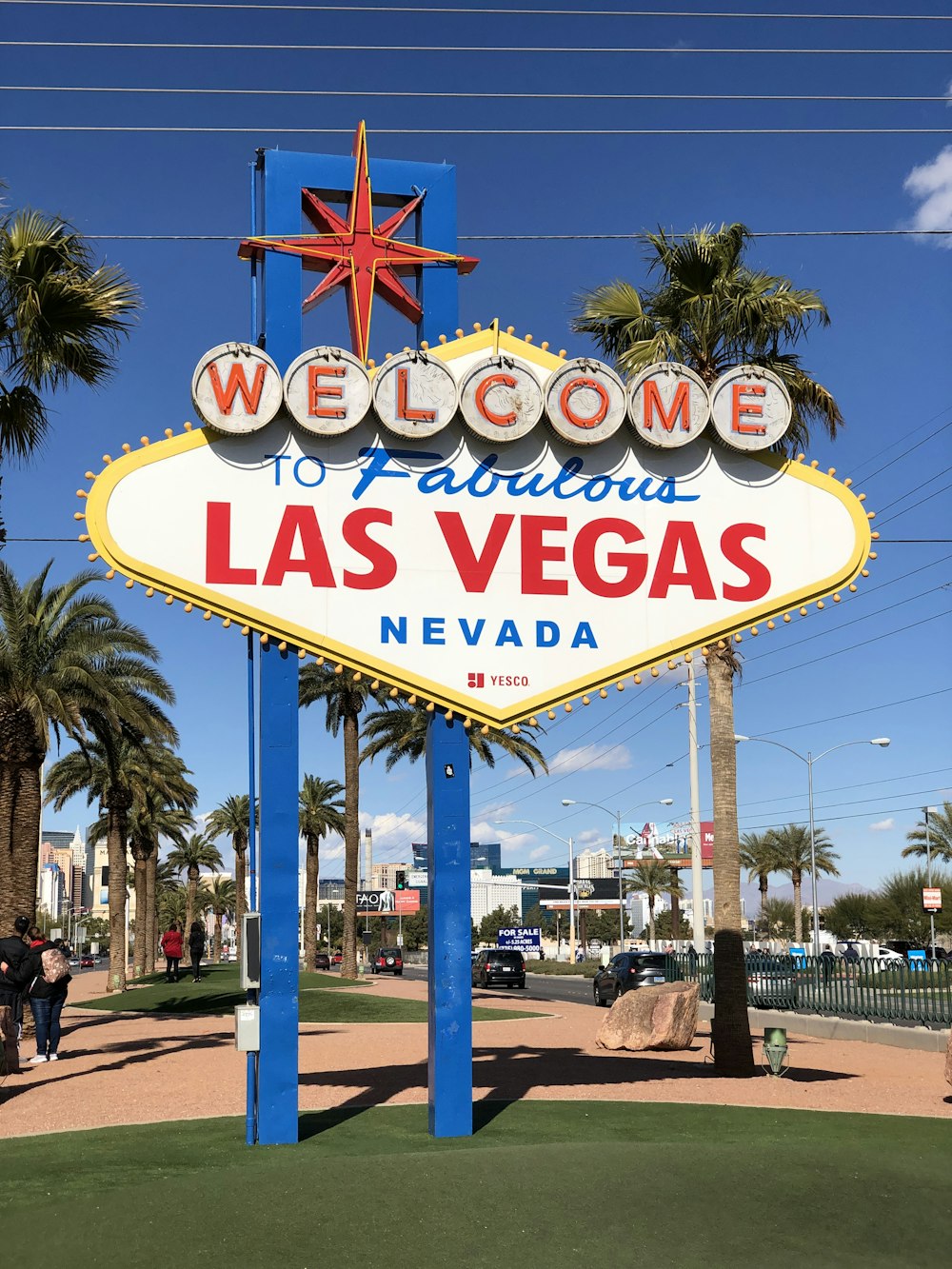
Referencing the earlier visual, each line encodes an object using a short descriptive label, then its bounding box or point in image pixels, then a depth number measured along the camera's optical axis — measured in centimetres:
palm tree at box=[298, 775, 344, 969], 6442
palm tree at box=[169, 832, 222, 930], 8069
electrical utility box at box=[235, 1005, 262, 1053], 1119
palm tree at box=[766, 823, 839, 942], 8012
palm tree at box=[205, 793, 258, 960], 7581
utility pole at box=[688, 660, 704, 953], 3841
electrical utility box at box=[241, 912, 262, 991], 1127
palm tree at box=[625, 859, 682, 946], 9688
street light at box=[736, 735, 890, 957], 5103
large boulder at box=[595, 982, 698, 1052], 2030
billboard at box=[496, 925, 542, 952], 6319
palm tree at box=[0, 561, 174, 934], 2481
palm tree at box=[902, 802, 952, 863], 6900
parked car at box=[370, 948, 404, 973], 6600
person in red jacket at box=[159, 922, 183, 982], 4231
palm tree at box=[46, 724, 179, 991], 3918
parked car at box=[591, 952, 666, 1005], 3447
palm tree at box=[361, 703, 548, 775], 4333
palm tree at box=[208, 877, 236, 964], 10932
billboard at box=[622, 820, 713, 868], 9618
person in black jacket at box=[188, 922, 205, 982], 4294
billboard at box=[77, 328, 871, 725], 1145
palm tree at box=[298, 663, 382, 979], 4291
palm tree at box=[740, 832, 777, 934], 8169
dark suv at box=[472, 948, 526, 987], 4725
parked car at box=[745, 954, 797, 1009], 2891
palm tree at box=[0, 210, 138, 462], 1644
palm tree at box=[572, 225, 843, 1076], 1848
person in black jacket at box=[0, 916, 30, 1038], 1717
